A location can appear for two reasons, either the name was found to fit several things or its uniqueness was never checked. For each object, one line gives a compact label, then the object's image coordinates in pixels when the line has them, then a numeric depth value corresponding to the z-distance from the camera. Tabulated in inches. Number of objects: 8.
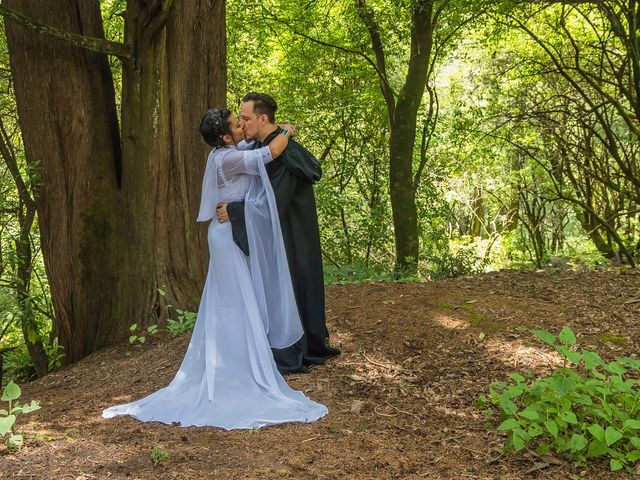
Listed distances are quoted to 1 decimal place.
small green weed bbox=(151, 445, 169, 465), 141.6
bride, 176.1
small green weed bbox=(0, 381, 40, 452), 142.3
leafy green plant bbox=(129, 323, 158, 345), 257.6
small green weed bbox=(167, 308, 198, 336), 254.2
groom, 203.9
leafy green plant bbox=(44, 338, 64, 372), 287.4
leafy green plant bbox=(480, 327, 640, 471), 145.2
